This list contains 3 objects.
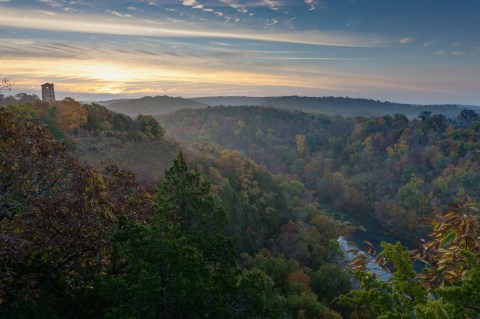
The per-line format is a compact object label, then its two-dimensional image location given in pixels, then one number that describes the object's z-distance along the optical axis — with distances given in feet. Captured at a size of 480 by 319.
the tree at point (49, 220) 31.04
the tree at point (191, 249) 36.78
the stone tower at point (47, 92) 206.08
